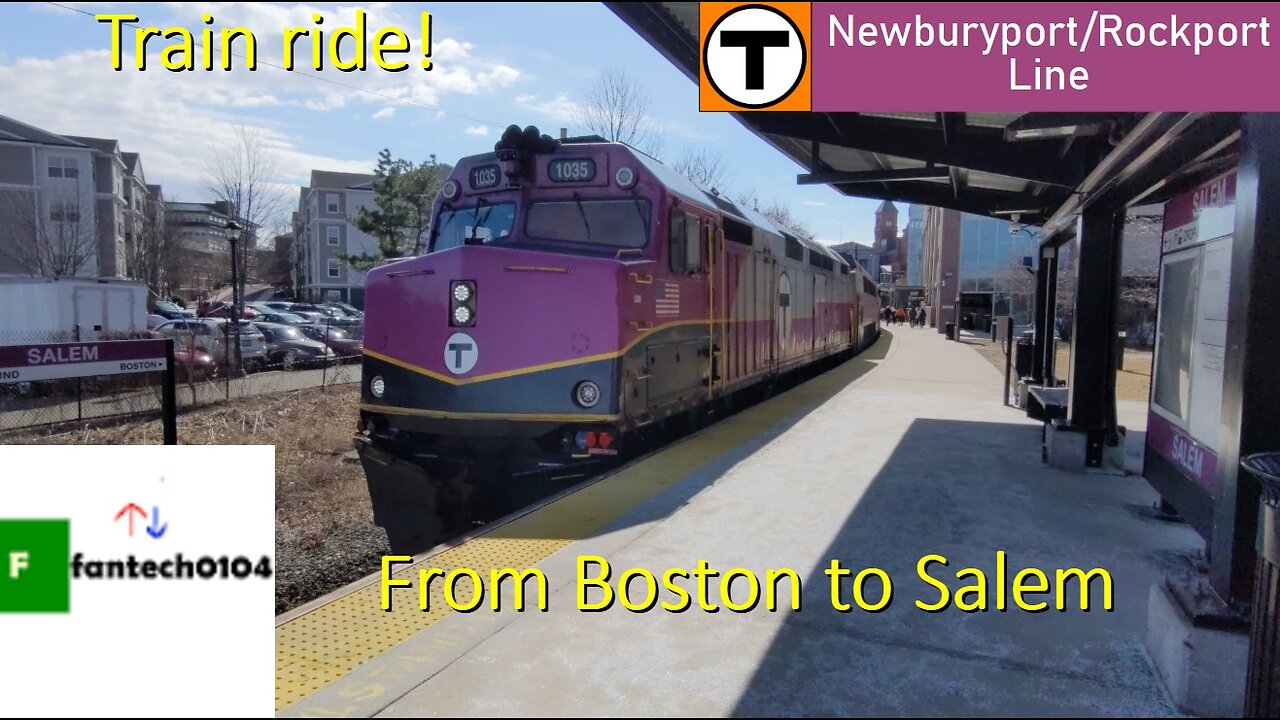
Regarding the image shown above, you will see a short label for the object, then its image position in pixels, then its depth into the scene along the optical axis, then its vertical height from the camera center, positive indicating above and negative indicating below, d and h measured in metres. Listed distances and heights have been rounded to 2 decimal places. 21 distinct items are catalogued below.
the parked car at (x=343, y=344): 22.67 -1.48
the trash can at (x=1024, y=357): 12.66 -0.85
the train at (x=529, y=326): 6.50 -0.26
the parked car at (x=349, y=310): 41.47 -0.97
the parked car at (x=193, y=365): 14.53 -1.42
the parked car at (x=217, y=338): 16.17 -1.07
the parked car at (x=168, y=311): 38.16 -1.08
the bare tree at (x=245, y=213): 31.69 +3.18
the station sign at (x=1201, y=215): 4.07 +0.52
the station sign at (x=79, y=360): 6.23 -0.58
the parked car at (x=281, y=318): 33.88 -1.18
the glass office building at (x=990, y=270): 40.06 +1.78
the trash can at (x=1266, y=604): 2.69 -1.02
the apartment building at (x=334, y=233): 57.91 +4.37
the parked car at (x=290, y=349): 21.00 -1.58
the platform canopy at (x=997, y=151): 4.46 +1.40
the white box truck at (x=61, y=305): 21.22 -0.49
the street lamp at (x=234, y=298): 18.08 -0.21
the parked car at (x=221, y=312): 37.75 -1.10
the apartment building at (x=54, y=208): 34.31 +3.91
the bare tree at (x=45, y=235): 33.59 +2.29
